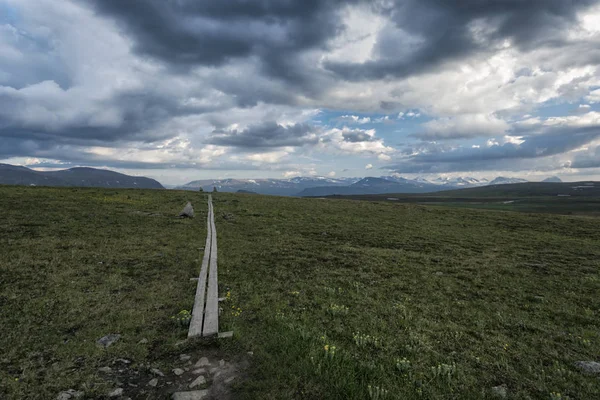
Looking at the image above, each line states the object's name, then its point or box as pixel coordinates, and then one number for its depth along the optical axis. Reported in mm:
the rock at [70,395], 5426
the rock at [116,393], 5683
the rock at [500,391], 6250
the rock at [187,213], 29578
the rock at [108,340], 7427
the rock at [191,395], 5605
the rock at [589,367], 7273
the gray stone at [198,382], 6055
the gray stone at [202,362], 6742
